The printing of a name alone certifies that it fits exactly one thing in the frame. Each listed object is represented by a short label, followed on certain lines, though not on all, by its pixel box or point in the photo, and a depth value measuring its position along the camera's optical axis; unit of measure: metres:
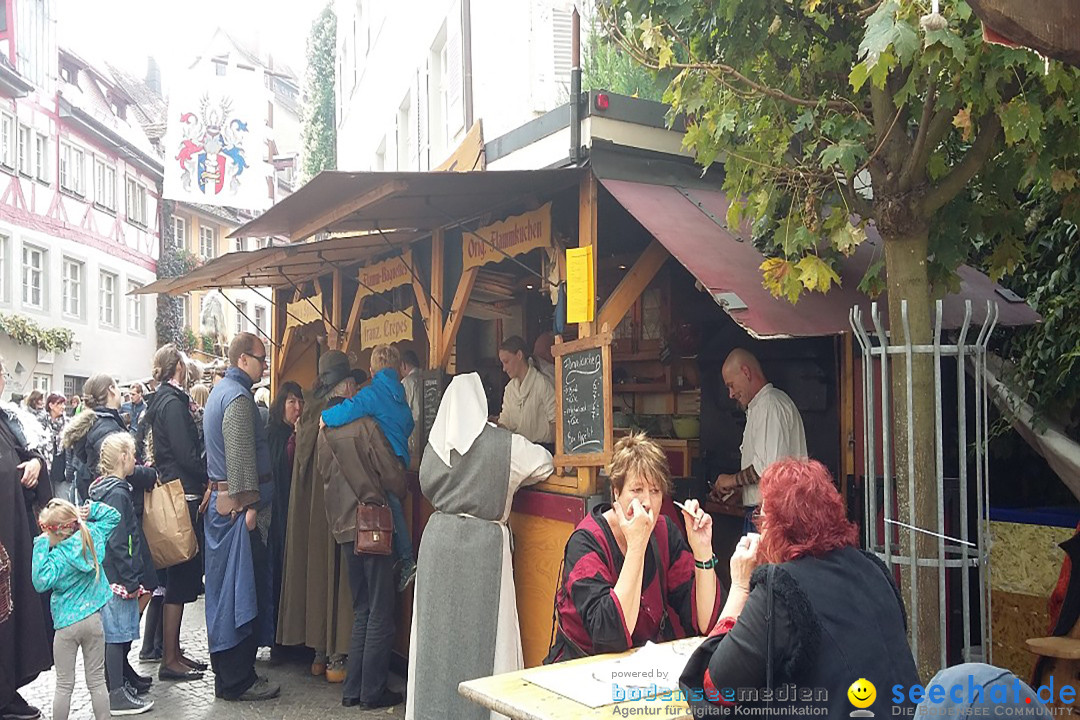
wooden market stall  4.95
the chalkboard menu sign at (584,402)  4.95
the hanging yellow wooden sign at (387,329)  7.32
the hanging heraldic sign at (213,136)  17.86
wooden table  2.82
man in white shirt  5.23
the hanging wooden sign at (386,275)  7.22
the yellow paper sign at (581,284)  4.99
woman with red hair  2.53
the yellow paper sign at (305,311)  9.20
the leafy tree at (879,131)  3.34
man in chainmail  6.23
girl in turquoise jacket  5.16
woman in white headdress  5.28
